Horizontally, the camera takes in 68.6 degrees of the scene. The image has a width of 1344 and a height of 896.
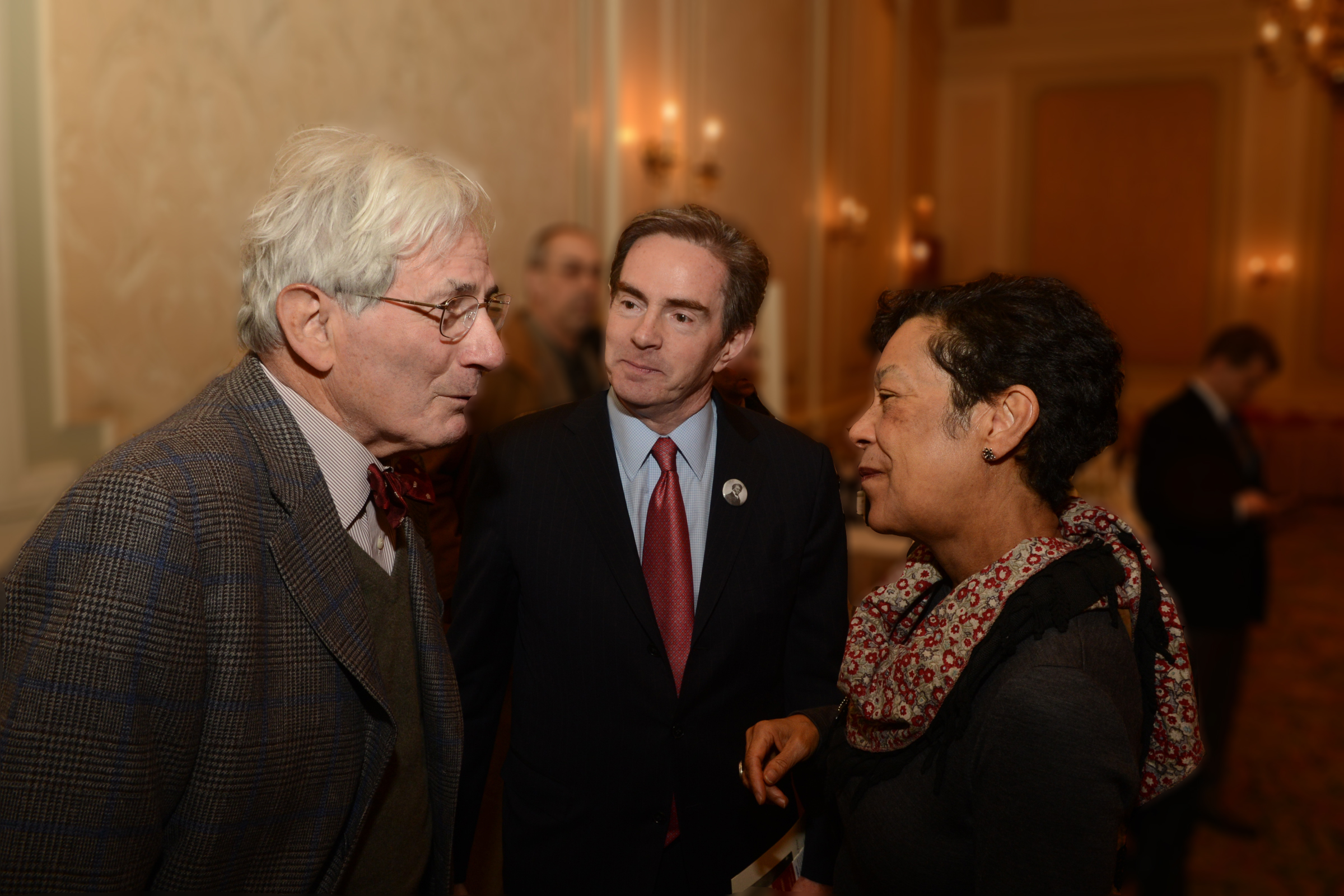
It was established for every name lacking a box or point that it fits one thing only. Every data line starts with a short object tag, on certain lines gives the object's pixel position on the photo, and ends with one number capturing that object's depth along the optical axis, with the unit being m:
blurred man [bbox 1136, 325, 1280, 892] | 3.63
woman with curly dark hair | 1.10
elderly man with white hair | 0.96
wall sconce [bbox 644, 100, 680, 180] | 5.23
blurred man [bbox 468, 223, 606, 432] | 3.75
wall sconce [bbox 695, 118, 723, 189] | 5.77
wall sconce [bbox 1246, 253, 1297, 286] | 10.32
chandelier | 5.93
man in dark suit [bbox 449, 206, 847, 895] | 1.52
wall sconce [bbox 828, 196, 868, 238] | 8.50
